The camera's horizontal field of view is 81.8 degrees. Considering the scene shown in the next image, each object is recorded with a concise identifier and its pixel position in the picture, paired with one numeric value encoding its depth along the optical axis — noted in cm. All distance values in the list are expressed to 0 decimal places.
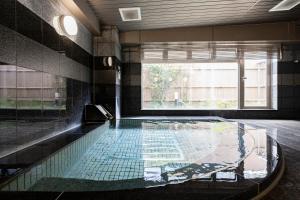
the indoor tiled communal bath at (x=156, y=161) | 106
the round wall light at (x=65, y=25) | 232
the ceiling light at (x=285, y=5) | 308
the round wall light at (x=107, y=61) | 376
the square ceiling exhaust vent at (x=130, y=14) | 306
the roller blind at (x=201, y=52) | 442
